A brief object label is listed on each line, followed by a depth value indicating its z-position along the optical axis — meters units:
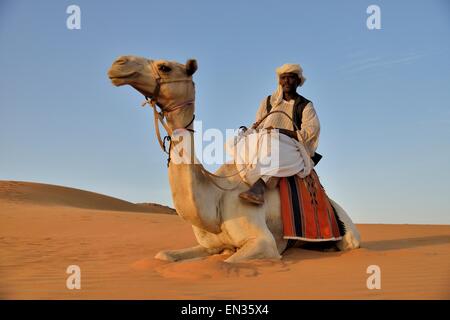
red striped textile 6.27
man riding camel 6.12
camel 5.39
